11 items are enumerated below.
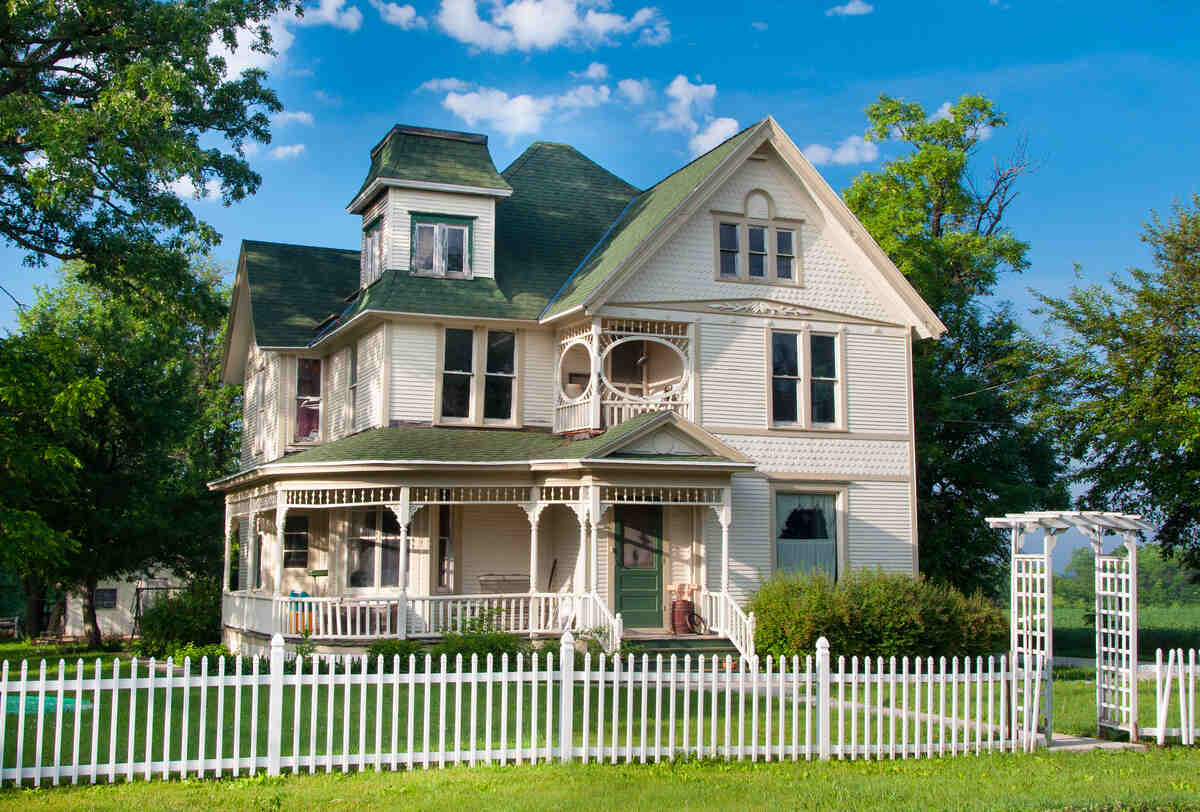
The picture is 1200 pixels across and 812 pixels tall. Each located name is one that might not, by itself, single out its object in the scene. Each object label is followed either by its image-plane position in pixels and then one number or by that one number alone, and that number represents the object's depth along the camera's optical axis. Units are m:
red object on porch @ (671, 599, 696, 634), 22.27
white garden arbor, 14.24
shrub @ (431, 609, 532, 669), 19.59
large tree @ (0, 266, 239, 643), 30.19
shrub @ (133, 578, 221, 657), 27.28
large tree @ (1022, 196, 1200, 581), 27.16
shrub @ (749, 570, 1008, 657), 20.19
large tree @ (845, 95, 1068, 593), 33.41
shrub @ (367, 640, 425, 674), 19.86
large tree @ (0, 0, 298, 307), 22.02
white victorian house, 21.80
